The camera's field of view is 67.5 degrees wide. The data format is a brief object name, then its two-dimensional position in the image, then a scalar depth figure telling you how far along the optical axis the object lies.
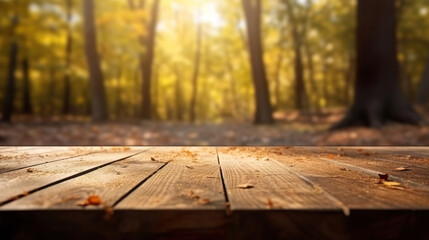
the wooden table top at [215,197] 0.84
